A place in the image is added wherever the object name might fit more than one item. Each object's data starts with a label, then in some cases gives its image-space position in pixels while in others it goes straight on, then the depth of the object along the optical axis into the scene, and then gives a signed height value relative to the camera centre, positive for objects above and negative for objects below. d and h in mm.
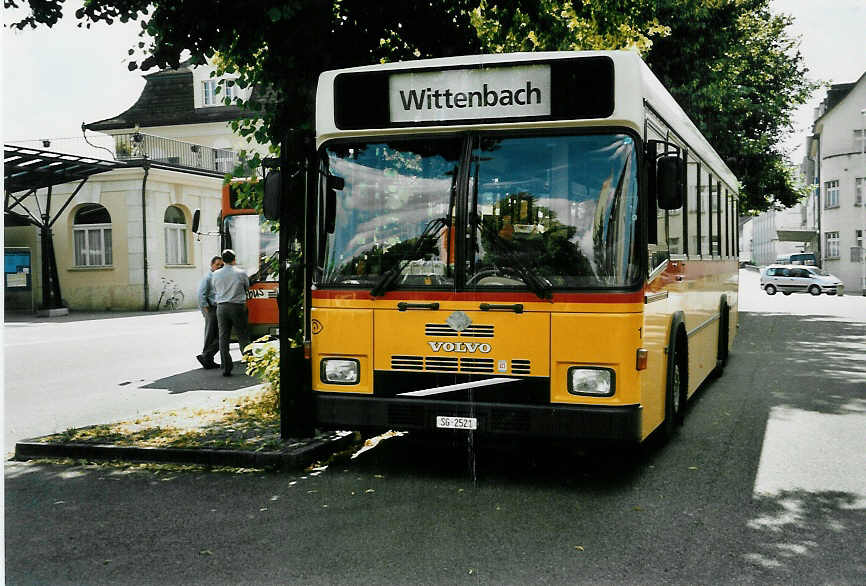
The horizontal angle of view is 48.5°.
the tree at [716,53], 13039 +3971
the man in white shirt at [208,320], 14836 -900
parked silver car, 48094 -1531
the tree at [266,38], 9516 +2281
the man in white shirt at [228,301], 14148 -589
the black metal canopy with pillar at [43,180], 28672 +2760
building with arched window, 36188 +1325
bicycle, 36562 -1232
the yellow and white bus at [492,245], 6324 +80
